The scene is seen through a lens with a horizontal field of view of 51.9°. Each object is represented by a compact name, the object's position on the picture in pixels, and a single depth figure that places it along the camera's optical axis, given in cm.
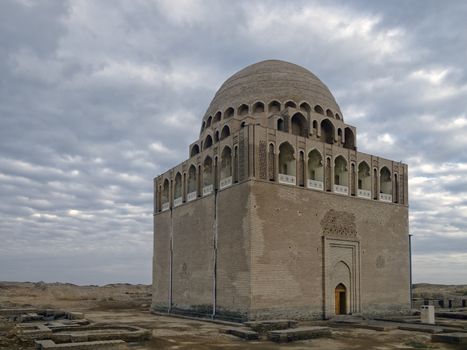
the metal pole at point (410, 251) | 2779
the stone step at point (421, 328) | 1781
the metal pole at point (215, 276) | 2294
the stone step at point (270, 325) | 1789
